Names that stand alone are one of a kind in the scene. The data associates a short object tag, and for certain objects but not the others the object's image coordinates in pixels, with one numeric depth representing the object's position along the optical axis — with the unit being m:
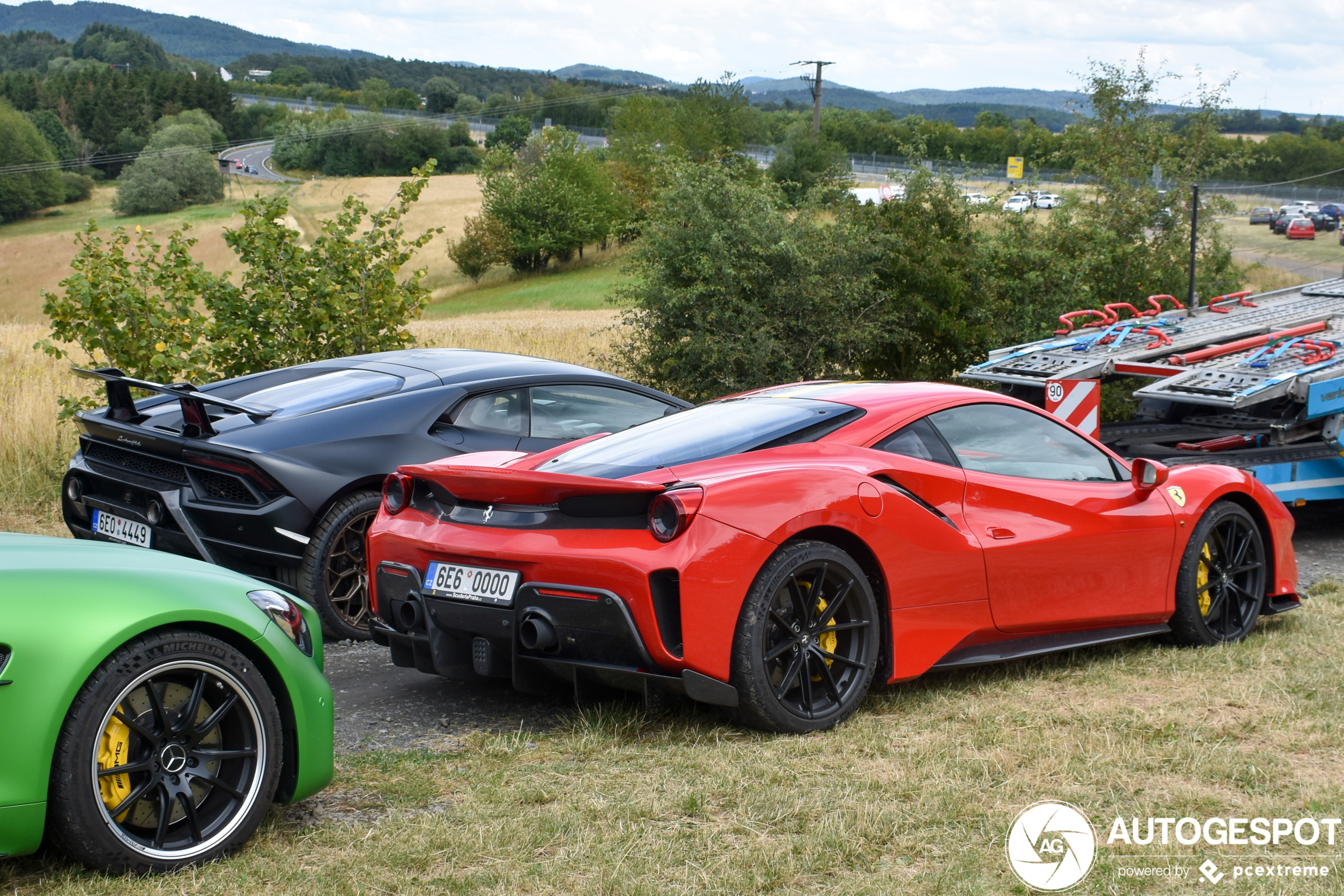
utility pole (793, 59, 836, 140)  52.94
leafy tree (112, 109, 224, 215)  87.19
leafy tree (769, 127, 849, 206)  55.56
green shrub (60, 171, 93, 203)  96.88
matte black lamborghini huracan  5.88
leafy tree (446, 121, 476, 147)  124.88
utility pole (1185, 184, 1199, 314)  12.13
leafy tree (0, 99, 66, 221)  90.31
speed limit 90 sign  9.41
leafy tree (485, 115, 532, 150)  122.75
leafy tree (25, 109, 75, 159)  110.94
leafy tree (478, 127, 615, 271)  63.59
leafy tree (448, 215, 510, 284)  64.12
